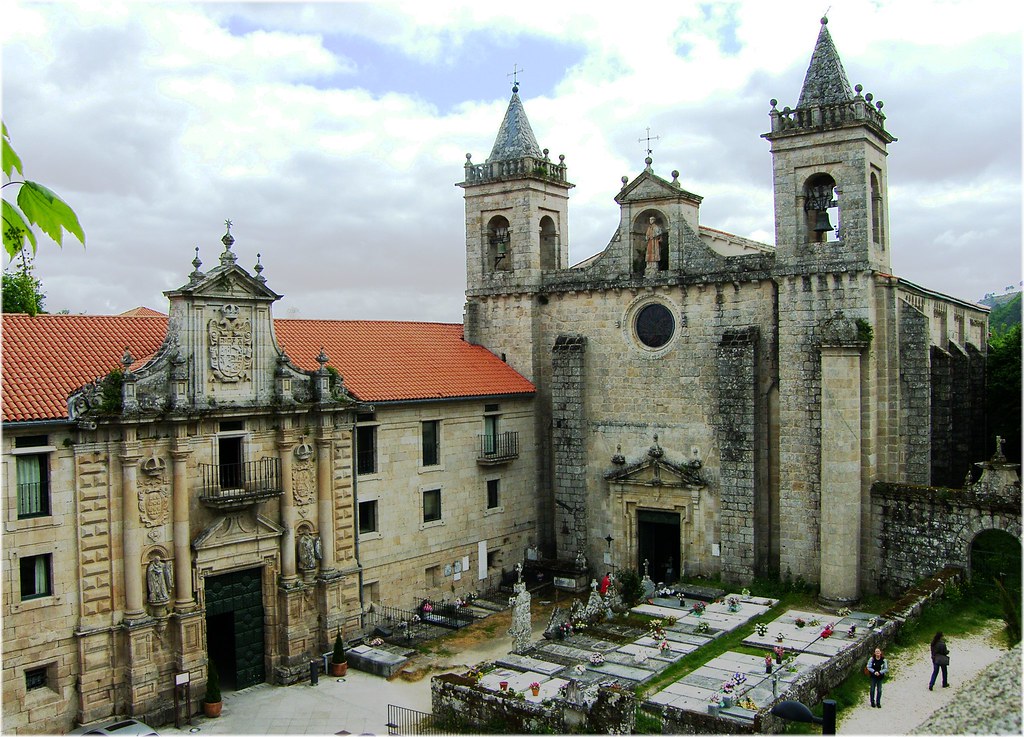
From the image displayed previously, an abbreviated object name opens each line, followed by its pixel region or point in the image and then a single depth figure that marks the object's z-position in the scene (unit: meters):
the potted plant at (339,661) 26.92
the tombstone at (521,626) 26.36
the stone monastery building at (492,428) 23.28
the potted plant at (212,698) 24.25
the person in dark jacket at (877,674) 20.67
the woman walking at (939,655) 21.16
